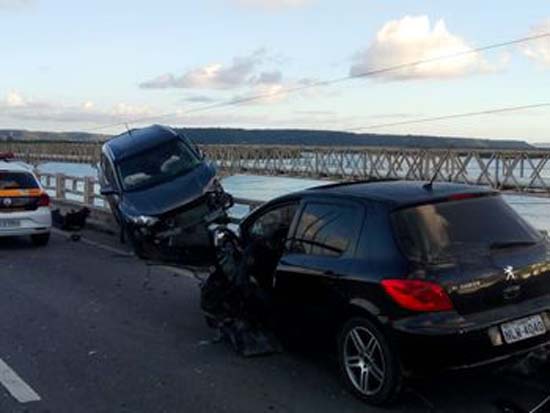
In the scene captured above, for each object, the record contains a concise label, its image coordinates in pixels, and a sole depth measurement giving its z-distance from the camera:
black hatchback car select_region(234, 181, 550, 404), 5.43
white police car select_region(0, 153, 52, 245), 15.30
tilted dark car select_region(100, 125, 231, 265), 13.41
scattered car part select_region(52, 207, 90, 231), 18.70
